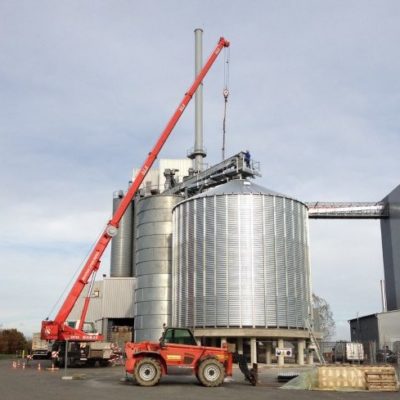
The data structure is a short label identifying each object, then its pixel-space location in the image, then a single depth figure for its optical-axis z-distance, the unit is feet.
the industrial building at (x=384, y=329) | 180.55
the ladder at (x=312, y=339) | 128.51
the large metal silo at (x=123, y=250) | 220.43
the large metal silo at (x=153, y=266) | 156.46
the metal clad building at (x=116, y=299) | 204.74
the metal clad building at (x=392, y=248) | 208.33
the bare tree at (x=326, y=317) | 331.36
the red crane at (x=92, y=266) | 113.09
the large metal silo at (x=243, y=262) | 124.77
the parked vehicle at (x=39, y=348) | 141.90
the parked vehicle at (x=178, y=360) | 69.56
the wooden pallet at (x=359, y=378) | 65.98
